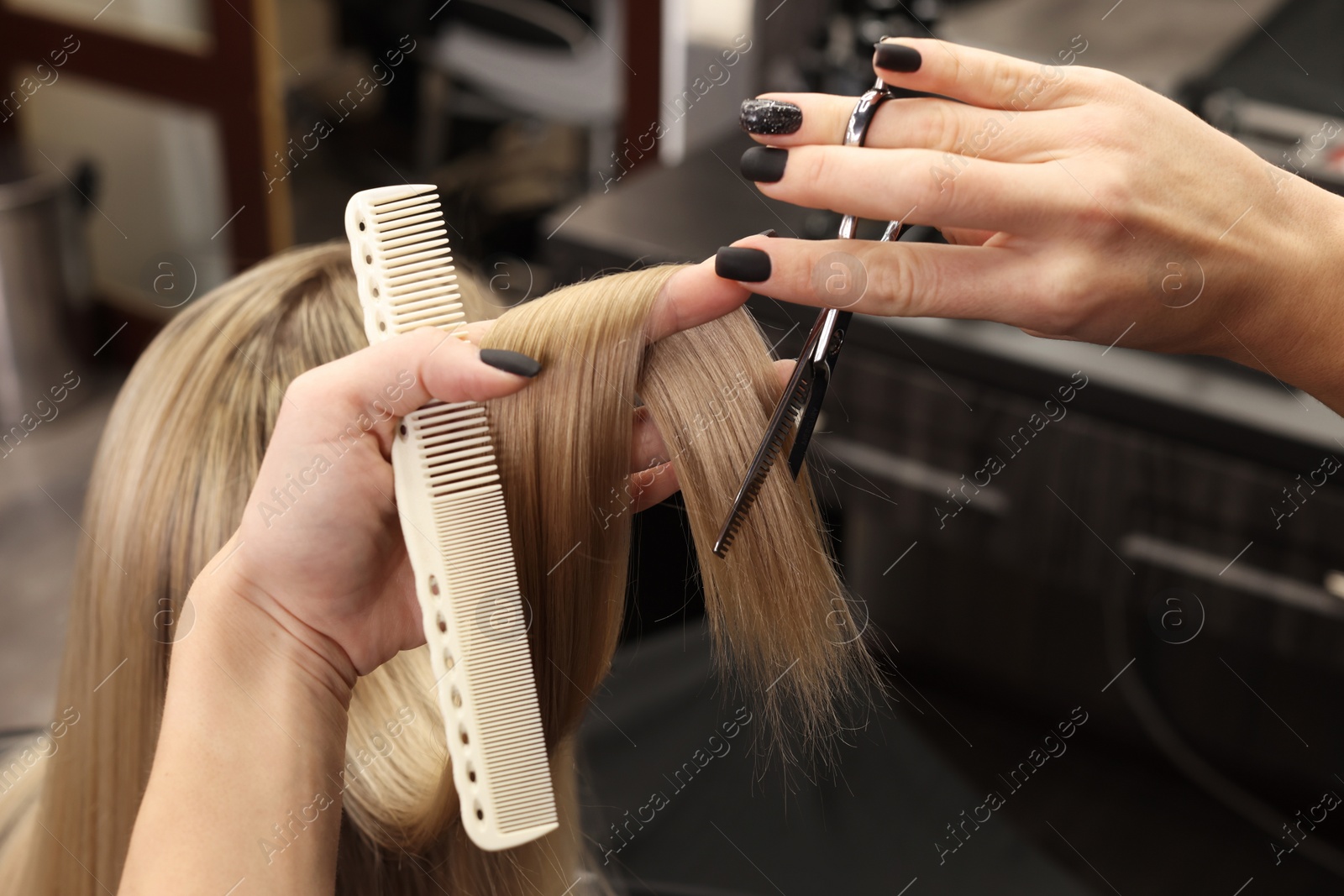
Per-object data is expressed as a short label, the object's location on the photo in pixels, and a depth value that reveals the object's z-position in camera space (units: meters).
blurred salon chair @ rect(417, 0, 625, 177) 2.43
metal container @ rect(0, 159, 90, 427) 2.43
